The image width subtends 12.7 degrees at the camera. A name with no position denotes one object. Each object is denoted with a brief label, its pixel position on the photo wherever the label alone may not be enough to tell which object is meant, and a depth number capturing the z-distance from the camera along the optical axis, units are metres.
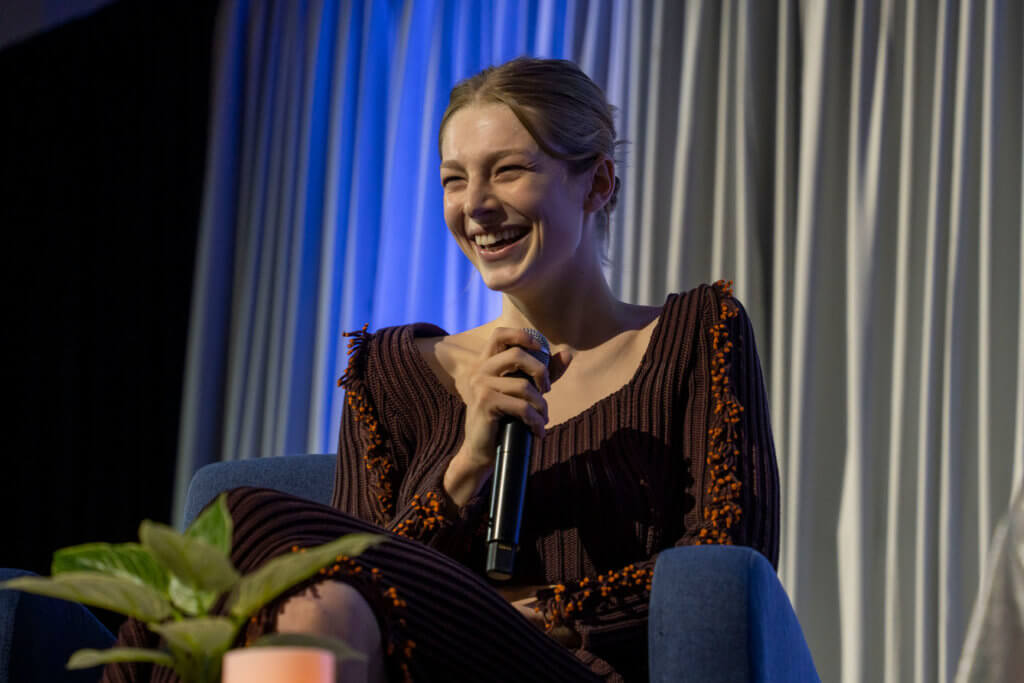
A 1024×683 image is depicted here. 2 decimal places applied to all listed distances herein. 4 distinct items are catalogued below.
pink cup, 3.22
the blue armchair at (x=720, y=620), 3.76
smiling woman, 3.95
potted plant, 3.36
